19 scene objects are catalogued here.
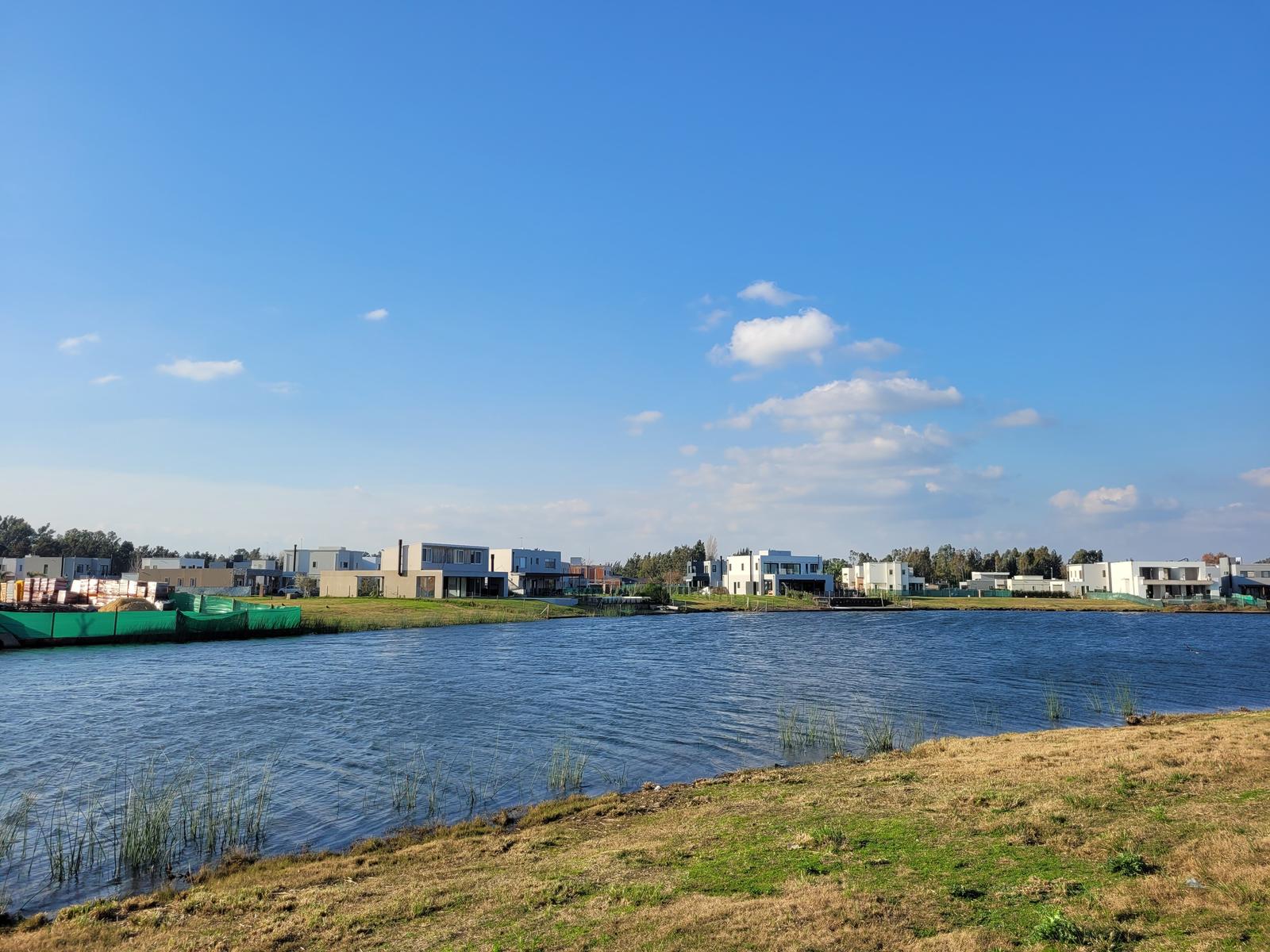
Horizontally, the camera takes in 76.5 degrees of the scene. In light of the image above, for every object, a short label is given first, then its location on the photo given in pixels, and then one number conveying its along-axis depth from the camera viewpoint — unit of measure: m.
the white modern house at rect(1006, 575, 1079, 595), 133.75
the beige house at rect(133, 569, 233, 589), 111.58
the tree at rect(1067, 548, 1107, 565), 188.38
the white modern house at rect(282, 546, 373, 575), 122.25
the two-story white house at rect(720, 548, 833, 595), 126.38
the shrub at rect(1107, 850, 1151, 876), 9.45
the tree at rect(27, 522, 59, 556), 154.82
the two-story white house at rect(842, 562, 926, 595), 134.62
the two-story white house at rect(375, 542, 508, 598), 91.12
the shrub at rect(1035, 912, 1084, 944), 7.55
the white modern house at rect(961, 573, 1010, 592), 148.88
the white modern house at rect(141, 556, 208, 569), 127.97
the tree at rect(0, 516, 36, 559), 161.88
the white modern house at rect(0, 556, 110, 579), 131.88
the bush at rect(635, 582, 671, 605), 98.43
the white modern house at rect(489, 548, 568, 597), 105.38
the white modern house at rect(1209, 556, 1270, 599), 117.00
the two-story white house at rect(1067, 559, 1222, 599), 112.44
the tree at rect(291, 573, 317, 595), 106.00
